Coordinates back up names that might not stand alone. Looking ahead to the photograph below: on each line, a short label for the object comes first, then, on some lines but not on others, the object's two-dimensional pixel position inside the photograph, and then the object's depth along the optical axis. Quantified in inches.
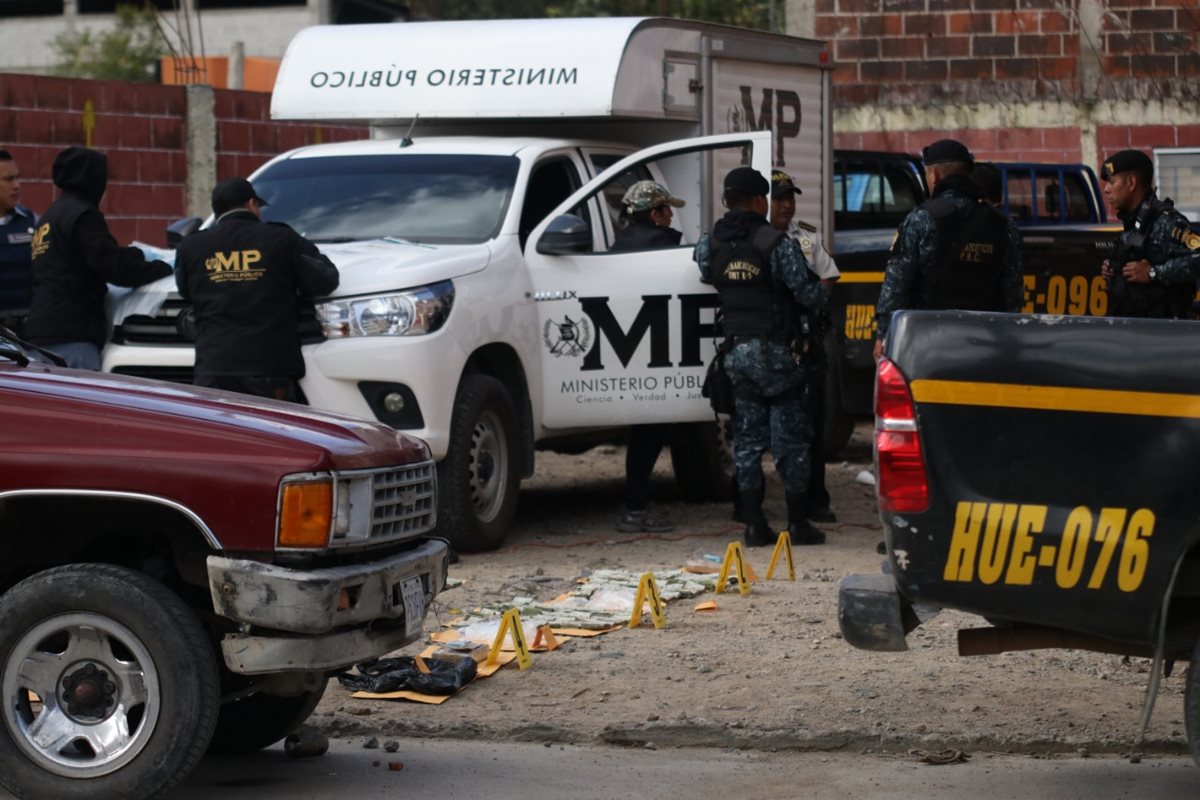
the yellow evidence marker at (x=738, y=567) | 655.8
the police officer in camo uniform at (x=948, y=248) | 696.4
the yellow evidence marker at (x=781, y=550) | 679.1
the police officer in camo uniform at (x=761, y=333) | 743.1
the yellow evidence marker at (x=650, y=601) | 613.3
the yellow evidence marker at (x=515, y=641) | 562.6
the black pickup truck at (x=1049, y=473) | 378.3
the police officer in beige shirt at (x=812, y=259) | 776.3
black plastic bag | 536.1
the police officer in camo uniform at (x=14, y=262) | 754.2
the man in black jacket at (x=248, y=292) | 681.0
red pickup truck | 405.4
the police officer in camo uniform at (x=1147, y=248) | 674.8
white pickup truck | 707.4
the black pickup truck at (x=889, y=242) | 886.4
